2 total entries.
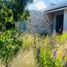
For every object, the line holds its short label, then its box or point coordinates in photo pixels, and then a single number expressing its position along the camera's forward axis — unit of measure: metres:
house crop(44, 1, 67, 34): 9.89
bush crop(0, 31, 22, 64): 3.30
